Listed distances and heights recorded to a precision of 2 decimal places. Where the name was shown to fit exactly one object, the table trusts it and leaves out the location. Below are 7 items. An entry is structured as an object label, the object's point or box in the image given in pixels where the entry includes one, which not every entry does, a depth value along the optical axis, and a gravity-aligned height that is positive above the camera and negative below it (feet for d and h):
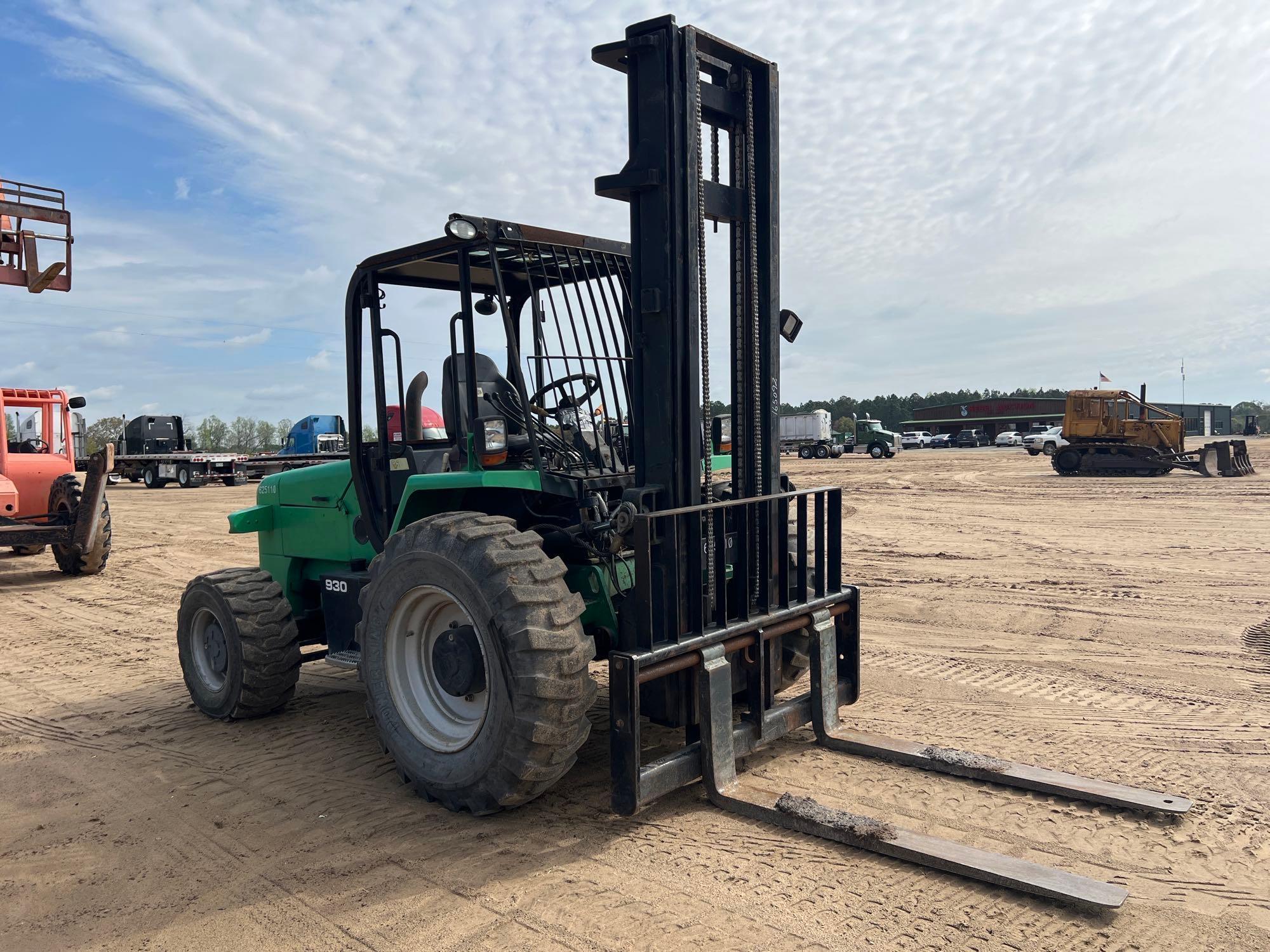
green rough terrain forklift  12.60 -1.27
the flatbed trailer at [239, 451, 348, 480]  106.11 -0.86
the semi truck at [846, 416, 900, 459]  156.76 +0.99
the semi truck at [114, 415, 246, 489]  115.34 +0.01
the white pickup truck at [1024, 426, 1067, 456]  145.59 -0.41
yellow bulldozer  88.12 -0.09
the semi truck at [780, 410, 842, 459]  165.99 +2.06
